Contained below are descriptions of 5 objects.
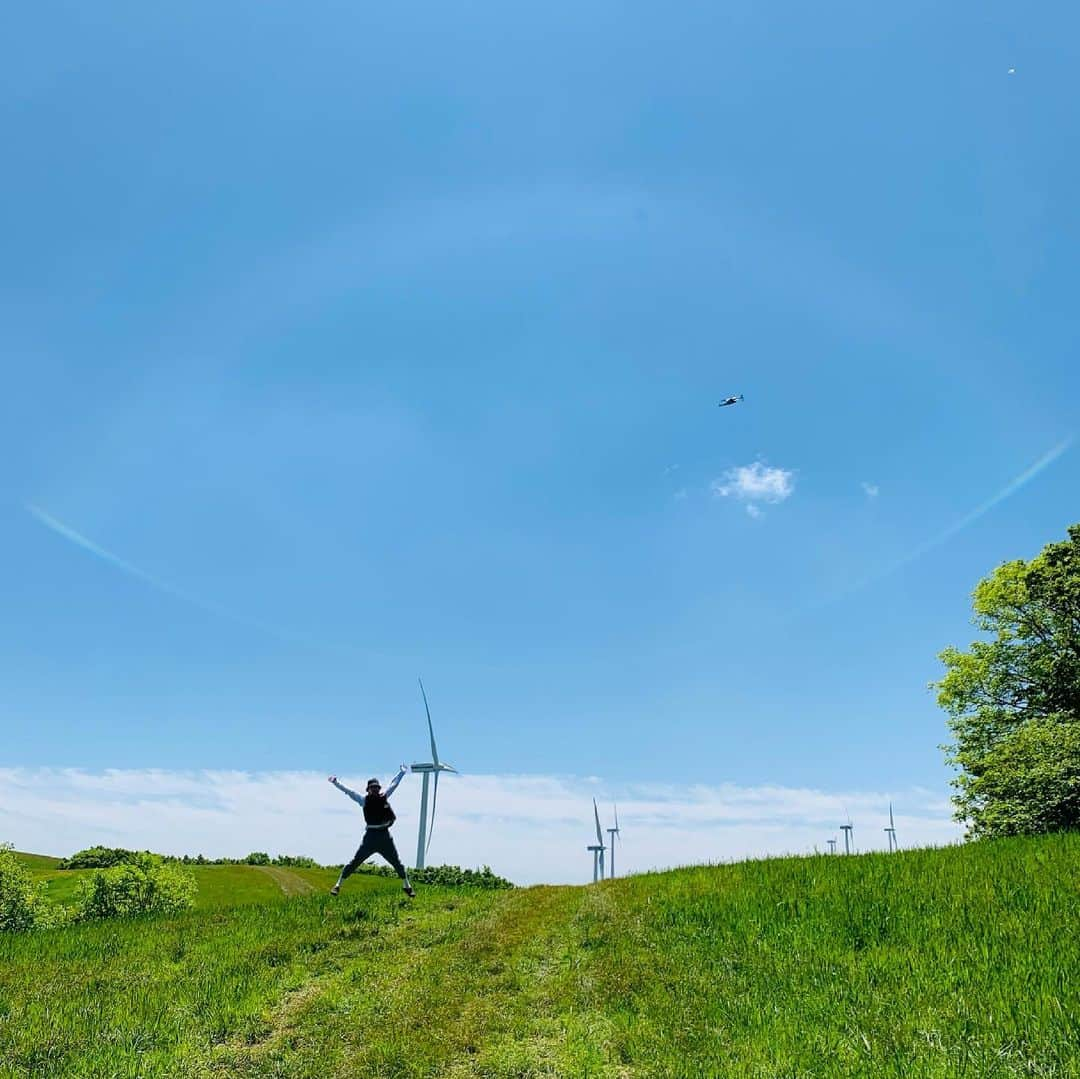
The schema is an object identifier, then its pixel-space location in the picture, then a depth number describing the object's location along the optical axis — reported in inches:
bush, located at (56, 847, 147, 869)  2541.8
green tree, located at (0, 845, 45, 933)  1772.9
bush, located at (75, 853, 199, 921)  1571.1
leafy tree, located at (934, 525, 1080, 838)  1151.0
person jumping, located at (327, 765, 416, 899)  708.7
